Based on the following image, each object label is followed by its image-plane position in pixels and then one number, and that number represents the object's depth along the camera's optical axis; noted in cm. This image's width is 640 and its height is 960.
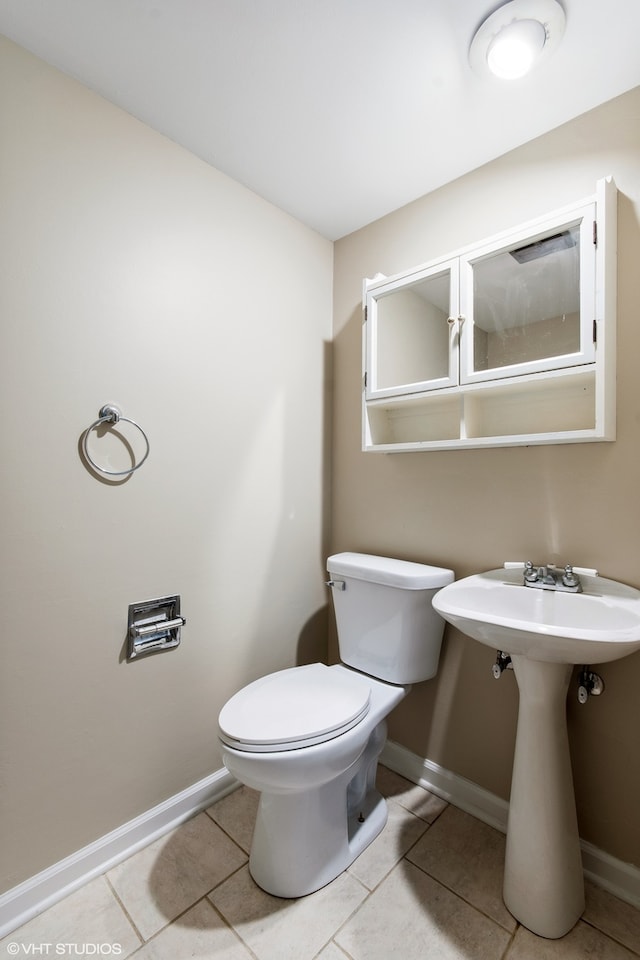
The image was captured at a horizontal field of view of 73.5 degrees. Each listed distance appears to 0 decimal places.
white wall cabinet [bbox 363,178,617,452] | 115
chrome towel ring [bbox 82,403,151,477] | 123
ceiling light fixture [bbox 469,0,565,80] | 99
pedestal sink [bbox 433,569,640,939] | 106
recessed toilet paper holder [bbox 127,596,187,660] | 133
